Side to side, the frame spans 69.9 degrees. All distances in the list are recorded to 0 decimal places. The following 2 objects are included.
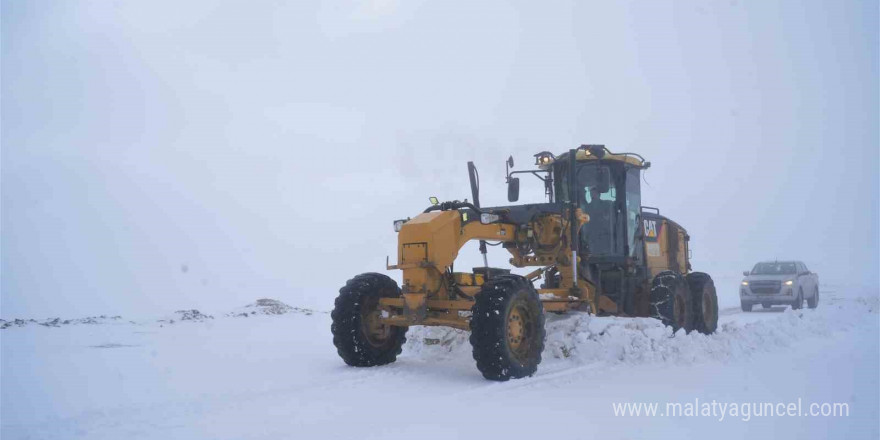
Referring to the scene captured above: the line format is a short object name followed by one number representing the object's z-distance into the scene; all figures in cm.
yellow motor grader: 722
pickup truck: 1692
